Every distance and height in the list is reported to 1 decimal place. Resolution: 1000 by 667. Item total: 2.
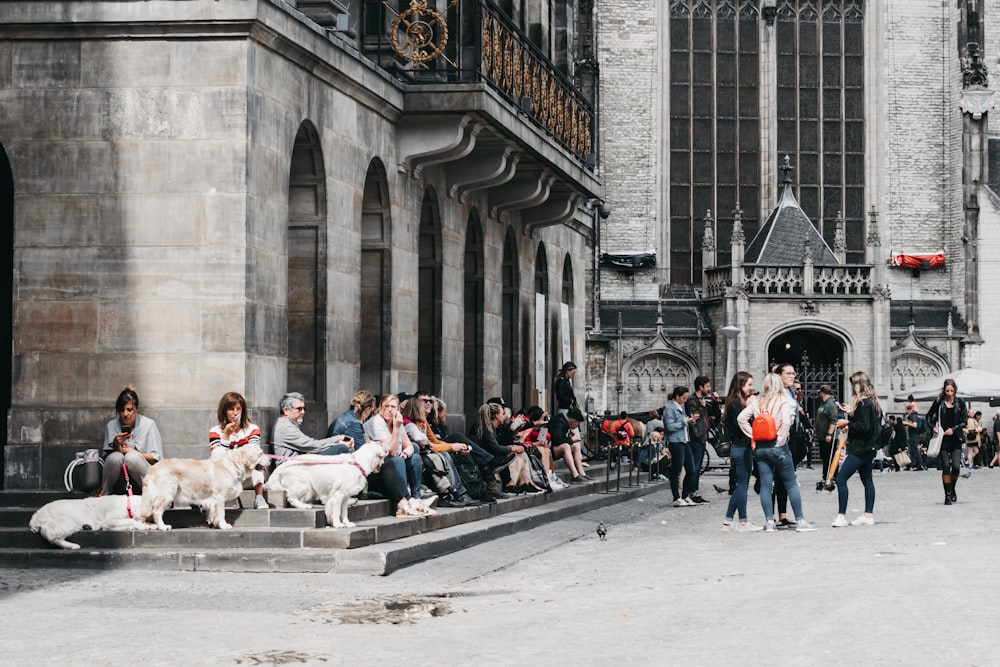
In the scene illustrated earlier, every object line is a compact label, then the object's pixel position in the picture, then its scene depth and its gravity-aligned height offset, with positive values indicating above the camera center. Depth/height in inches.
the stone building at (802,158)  2091.5 +265.5
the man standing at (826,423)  997.8 -35.0
